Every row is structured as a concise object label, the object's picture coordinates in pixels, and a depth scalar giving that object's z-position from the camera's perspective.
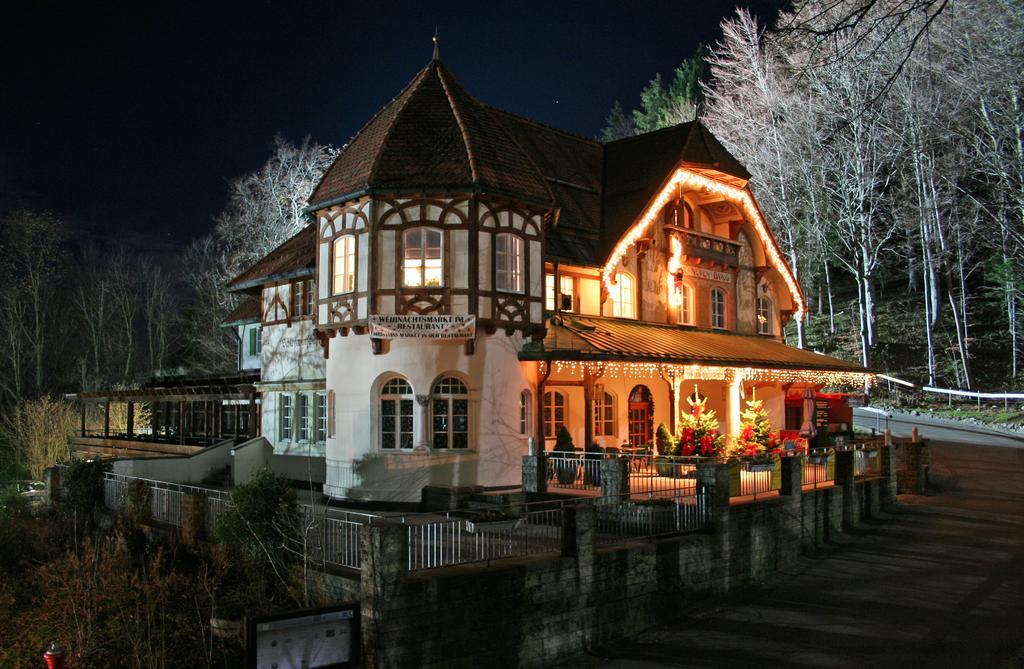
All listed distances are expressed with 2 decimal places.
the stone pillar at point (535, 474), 17.92
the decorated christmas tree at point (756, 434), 21.41
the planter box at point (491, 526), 12.02
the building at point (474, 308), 18.80
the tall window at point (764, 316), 30.14
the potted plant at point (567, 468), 18.23
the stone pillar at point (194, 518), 15.11
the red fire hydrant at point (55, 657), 9.12
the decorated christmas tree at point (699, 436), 20.33
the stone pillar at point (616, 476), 15.91
